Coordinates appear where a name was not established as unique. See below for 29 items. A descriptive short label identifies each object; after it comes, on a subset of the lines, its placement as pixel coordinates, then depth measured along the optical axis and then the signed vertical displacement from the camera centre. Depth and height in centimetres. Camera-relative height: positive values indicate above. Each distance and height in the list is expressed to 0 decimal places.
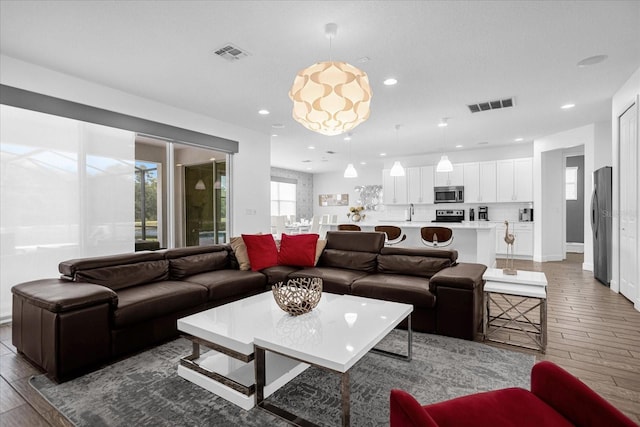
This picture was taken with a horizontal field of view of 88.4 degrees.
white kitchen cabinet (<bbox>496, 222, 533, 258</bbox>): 741 -66
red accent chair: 98 -70
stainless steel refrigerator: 487 -20
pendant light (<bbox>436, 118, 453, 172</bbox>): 567 +77
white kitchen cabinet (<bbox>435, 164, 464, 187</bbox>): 827 +83
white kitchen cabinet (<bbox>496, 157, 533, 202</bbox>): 747 +67
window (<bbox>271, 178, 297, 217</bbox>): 1103 +44
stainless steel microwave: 820 +39
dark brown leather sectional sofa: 226 -71
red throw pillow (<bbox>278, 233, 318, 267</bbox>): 398 -48
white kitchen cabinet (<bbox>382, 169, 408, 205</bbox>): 906 +59
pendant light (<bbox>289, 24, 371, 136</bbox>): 228 +83
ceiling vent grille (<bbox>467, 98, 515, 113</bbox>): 467 +154
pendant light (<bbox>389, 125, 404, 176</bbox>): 600 +73
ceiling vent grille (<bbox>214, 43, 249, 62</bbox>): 316 +157
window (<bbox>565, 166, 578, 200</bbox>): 870 +69
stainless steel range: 839 -14
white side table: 265 -71
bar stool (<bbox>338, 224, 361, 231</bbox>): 610 -31
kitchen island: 511 -52
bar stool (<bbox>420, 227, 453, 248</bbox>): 511 -41
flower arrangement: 659 -6
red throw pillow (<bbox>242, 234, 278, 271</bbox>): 392 -49
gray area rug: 181 -113
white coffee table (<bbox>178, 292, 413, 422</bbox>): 184 -73
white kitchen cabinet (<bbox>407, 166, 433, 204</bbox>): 866 +67
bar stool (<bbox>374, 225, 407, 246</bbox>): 564 -40
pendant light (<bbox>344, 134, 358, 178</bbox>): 620 +73
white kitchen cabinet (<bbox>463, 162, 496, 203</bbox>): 789 +66
